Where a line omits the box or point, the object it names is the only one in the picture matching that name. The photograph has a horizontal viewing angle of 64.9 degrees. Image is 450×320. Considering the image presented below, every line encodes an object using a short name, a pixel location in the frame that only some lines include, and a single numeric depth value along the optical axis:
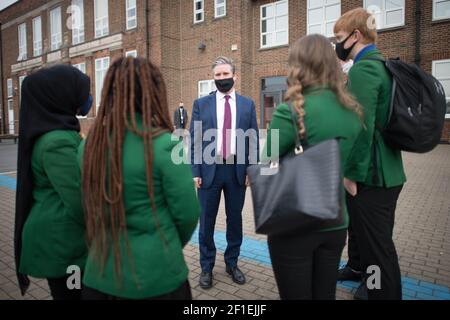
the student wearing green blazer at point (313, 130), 1.82
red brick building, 14.20
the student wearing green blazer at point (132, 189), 1.59
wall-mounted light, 19.00
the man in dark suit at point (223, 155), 3.40
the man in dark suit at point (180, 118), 17.88
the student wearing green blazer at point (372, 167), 2.33
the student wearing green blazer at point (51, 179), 1.90
